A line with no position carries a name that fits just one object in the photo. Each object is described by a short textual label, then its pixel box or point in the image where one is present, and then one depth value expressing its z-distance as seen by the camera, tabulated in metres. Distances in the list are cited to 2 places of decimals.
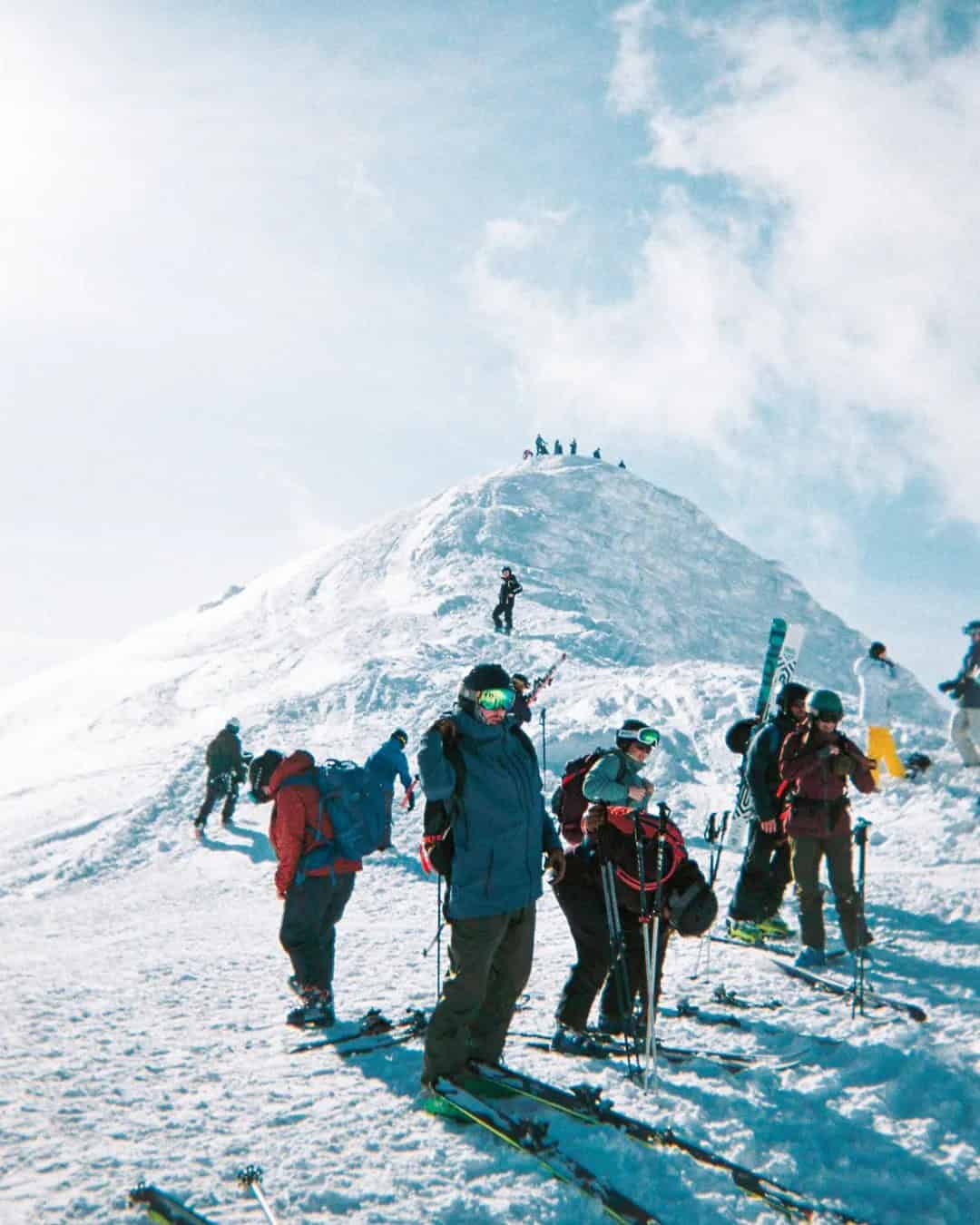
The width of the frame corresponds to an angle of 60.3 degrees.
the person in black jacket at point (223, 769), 14.15
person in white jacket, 15.88
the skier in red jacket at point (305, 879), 5.65
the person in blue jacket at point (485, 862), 4.17
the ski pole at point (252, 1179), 3.36
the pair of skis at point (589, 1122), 3.23
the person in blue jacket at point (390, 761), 8.22
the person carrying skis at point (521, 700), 10.66
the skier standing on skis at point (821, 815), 6.66
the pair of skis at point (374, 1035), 5.13
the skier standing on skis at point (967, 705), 13.73
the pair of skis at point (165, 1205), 3.03
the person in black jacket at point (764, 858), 7.44
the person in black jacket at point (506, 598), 25.98
